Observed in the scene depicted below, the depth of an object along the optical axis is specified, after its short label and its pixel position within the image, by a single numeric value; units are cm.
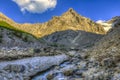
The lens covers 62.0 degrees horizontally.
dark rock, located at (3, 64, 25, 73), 1036
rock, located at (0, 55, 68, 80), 991
